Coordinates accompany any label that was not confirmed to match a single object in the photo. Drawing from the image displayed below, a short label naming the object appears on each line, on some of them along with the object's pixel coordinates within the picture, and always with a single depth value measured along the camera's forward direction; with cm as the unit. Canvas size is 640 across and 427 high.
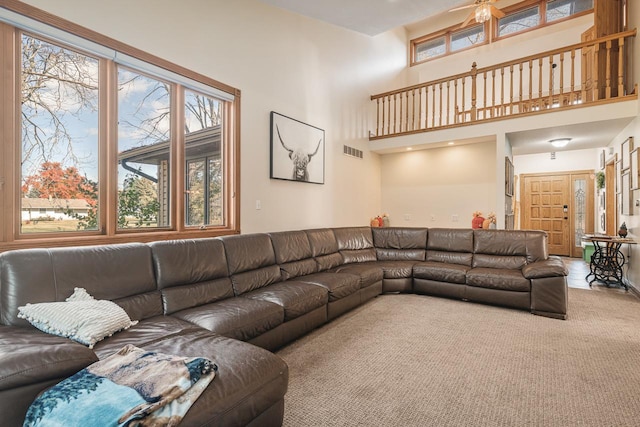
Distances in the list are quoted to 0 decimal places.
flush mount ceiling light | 541
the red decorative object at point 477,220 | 520
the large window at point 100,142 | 226
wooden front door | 767
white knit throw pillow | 162
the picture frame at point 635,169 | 394
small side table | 473
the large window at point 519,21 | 678
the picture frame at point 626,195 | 440
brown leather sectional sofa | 132
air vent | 567
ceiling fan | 507
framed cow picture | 423
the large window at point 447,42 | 739
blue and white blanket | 108
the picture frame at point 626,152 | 434
